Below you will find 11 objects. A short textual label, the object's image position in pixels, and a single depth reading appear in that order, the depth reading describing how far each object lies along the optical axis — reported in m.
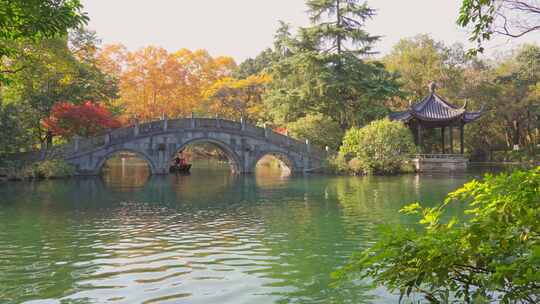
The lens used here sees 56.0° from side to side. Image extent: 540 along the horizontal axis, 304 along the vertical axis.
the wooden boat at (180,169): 32.88
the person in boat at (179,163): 33.05
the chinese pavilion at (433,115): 32.69
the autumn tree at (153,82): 49.34
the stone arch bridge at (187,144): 28.08
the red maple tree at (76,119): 27.72
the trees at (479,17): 6.14
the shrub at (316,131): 34.72
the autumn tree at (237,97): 49.53
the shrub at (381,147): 29.69
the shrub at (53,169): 25.61
